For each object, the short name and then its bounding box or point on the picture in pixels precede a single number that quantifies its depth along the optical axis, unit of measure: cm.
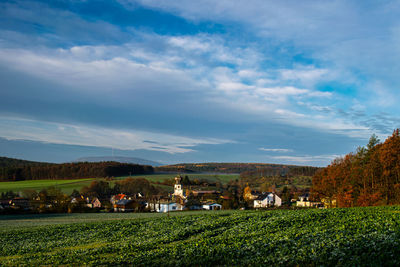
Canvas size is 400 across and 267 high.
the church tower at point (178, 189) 14262
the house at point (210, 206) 11240
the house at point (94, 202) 12419
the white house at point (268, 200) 13098
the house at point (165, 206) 11350
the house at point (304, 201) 12288
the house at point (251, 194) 14081
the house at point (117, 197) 12410
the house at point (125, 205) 10854
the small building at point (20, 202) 10294
